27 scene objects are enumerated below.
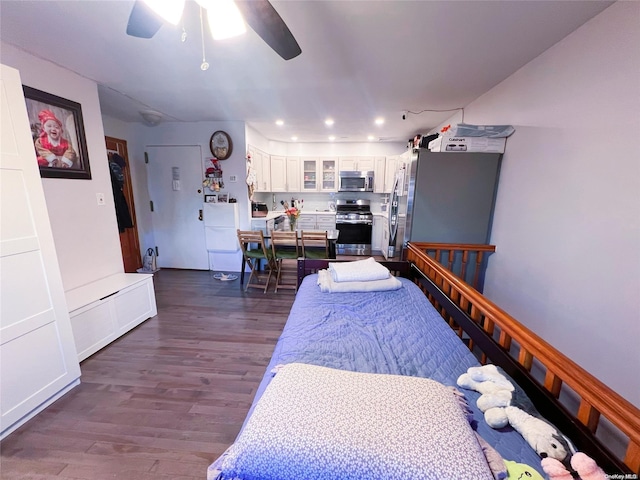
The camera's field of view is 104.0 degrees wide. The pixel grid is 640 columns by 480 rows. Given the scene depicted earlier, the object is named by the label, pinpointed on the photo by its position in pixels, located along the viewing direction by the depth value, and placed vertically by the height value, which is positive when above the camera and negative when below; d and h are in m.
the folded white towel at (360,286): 1.73 -0.65
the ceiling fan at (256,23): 1.07 +0.76
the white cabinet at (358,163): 5.06 +0.56
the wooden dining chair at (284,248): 3.16 -0.77
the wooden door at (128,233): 3.60 -0.66
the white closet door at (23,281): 1.32 -0.53
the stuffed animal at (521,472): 0.63 -0.70
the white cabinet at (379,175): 5.03 +0.33
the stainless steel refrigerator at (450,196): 2.19 -0.03
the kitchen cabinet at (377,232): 4.93 -0.80
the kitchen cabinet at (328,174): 5.16 +0.35
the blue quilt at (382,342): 0.95 -0.71
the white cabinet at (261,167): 4.12 +0.41
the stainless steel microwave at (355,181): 4.96 +0.20
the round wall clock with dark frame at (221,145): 3.70 +0.65
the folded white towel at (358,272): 1.78 -0.57
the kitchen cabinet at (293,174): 5.20 +0.34
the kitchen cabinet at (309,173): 5.20 +0.36
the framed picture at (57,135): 1.90 +0.42
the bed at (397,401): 0.58 -0.61
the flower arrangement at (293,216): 3.53 -0.36
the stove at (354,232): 4.92 -0.79
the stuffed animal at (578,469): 0.61 -0.67
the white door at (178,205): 3.83 -0.25
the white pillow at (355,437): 0.56 -0.59
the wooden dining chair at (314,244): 3.07 -0.66
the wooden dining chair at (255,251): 3.21 -0.82
